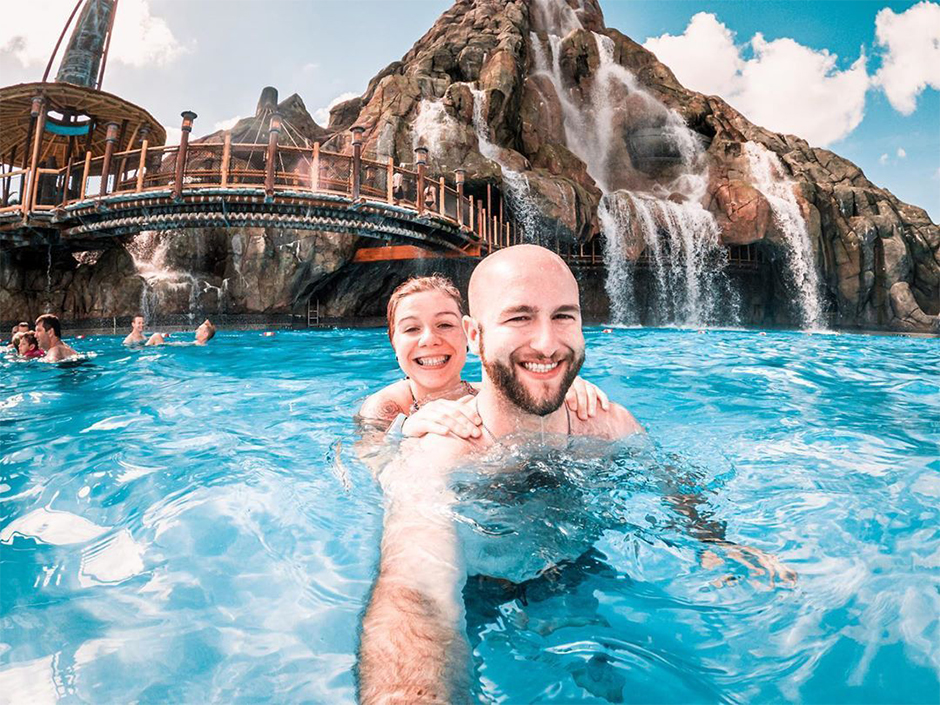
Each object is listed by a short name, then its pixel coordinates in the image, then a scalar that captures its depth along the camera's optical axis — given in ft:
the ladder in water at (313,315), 67.62
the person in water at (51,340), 27.37
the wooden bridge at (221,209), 39.45
